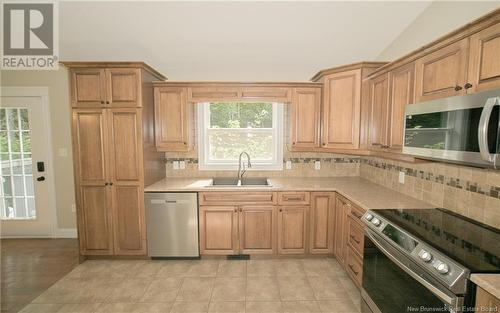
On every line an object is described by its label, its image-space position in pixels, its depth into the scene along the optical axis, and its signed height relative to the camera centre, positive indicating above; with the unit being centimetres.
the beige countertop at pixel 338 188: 230 -58
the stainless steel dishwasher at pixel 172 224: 293 -103
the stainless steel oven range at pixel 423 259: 116 -66
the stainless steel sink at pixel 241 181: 350 -59
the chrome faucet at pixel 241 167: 353 -39
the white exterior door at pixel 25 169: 349 -43
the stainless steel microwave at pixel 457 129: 116 +7
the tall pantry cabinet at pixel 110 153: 282 -15
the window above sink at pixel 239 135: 360 +8
